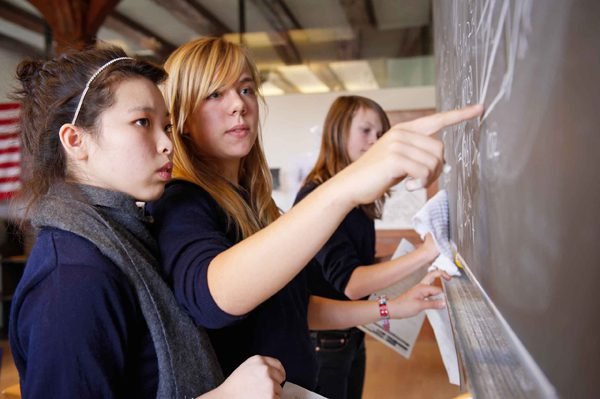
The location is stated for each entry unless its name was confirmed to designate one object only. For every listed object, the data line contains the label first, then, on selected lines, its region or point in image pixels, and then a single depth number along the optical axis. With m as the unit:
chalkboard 0.34
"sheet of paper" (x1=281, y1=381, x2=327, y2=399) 0.92
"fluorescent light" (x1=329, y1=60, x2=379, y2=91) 5.94
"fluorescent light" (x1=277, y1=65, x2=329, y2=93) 6.07
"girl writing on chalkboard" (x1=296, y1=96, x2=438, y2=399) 1.75
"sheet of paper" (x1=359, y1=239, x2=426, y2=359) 2.08
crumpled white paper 1.50
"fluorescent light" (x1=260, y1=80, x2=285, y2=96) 5.94
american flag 5.44
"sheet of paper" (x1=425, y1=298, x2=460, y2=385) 1.62
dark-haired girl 0.75
